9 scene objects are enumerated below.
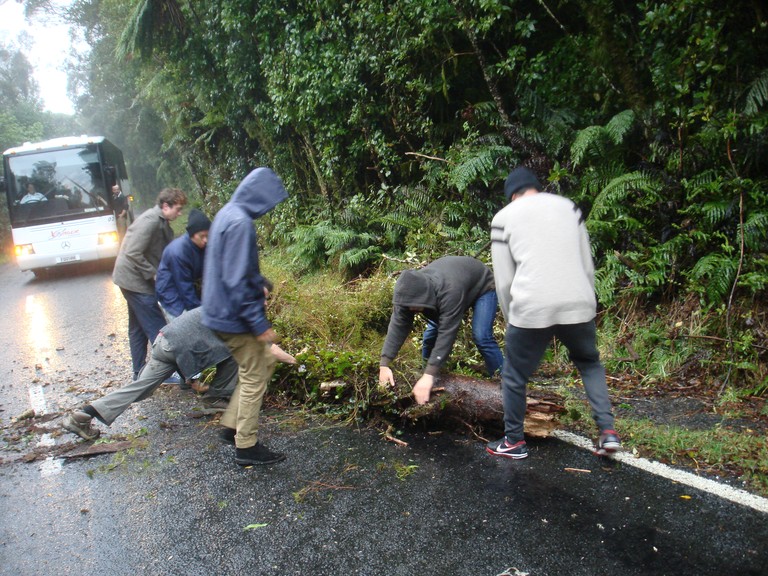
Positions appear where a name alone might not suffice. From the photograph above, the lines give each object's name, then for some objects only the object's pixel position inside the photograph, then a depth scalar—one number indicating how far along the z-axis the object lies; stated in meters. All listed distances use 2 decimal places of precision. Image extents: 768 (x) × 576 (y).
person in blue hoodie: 3.75
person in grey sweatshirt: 3.49
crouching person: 4.63
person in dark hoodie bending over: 4.07
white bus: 13.66
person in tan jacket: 5.82
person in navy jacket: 5.30
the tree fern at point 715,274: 5.14
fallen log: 4.14
